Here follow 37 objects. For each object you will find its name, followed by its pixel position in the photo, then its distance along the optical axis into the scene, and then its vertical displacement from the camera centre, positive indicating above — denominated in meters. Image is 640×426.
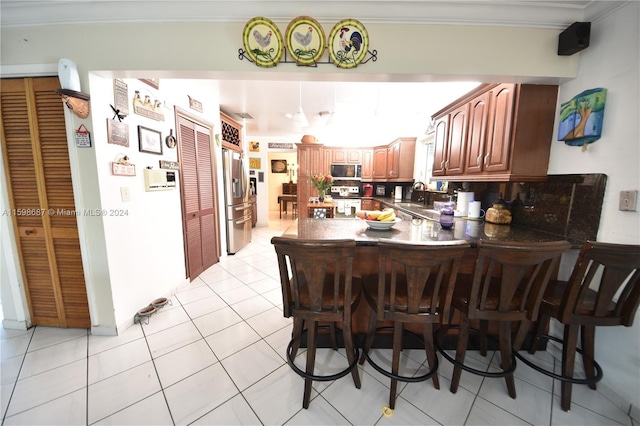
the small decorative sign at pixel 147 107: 2.01 +0.74
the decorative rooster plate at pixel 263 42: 1.48 +0.98
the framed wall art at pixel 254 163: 6.07 +0.59
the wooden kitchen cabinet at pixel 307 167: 5.61 +0.45
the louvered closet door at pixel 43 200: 1.67 -0.13
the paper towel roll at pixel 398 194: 5.18 -0.21
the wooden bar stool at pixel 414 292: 1.06 -0.61
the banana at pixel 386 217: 1.80 -0.26
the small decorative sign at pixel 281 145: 6.16 +1.10
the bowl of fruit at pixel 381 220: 1.76 -0.28
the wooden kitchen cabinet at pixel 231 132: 3.63 +0.91
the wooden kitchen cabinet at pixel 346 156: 5.73 +0.75
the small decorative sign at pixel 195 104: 2.80 +1.04
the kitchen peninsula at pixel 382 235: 1.57 -0.38
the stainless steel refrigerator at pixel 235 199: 3.65 -0.25
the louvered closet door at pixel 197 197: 2.73 -0.17
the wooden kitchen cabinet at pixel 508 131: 1.77 +0.47
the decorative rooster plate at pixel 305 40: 1.47 +0.98
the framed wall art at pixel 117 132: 1.73 +0.42
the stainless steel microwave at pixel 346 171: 5.74 +0.36
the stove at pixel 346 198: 5.10 -0.35
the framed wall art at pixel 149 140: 2.05 +0.43
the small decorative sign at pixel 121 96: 1.79 +0.73
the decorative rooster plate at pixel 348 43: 1.48 +0.97
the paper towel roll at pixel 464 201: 2.58 -0.18
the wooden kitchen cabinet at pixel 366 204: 5.44 -0.47
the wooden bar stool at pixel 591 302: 1.07 -0.66
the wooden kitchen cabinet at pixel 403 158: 4.92 +0.60
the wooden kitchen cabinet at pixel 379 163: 5.55 +0.56
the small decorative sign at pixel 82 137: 1.62 +0.34
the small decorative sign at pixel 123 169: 1.78 +0.12
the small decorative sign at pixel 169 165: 2.33 +0.21
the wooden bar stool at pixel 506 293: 1.06 -0.62
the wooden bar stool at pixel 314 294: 1.04 -0.64
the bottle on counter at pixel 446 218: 1.89 -0.28
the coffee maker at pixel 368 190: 5.82 -0.14
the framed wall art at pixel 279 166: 8.77 +0.73
